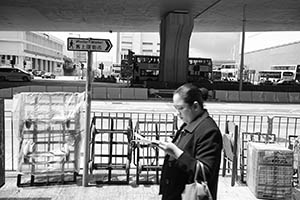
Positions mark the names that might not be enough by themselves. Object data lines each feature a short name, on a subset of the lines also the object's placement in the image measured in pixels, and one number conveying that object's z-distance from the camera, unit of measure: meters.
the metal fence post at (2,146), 4.64
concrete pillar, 25.89
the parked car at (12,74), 38.50
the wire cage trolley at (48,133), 5.17
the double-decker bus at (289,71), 54.34
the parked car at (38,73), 68.50
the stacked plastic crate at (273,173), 4.95
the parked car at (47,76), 63.92
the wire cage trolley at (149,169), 5.38
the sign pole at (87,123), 5.30
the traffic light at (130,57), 39.36
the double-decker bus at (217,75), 67.29
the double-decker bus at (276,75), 58.59
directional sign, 5.21
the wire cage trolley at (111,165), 5.33
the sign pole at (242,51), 26.41
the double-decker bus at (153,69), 38.28
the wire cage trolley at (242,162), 5.78
